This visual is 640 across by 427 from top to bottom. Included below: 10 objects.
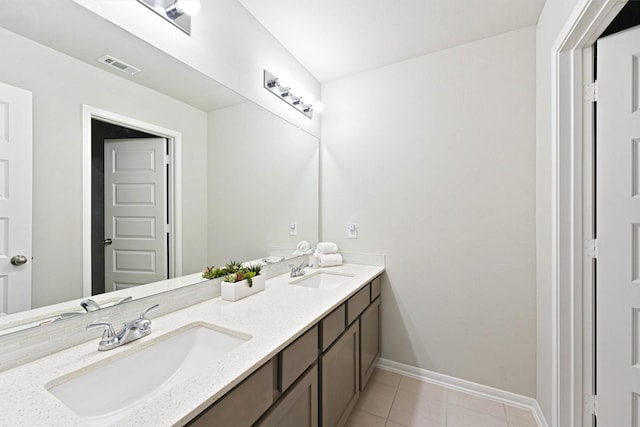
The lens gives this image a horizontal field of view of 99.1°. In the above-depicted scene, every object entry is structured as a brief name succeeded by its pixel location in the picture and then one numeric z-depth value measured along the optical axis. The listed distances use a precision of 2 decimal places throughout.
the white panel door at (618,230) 1.10
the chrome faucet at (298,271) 1.93
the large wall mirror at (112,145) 0.86
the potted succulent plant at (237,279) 1.41
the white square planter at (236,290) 1.40
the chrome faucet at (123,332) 0.91
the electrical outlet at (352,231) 2.33
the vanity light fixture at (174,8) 1.16
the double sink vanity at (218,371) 0.68
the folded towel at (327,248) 2.29
